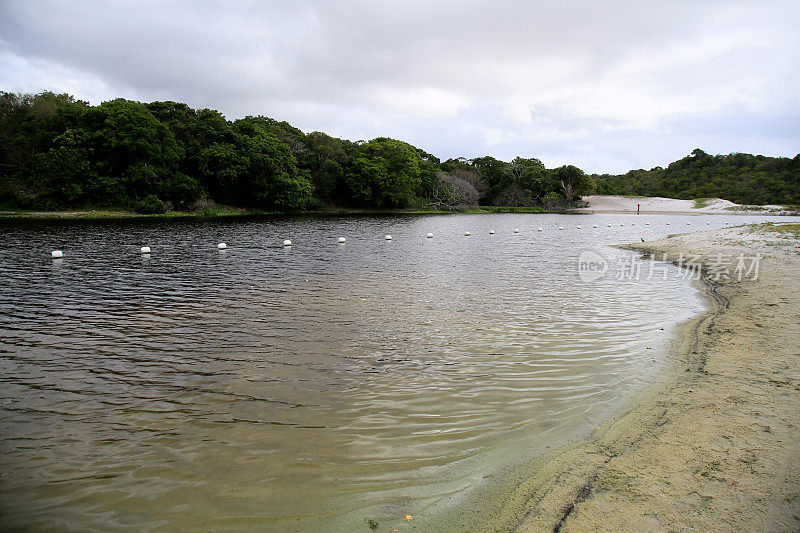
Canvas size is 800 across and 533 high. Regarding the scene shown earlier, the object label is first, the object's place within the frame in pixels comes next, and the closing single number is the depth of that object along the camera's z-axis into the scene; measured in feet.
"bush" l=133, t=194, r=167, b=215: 148.63
